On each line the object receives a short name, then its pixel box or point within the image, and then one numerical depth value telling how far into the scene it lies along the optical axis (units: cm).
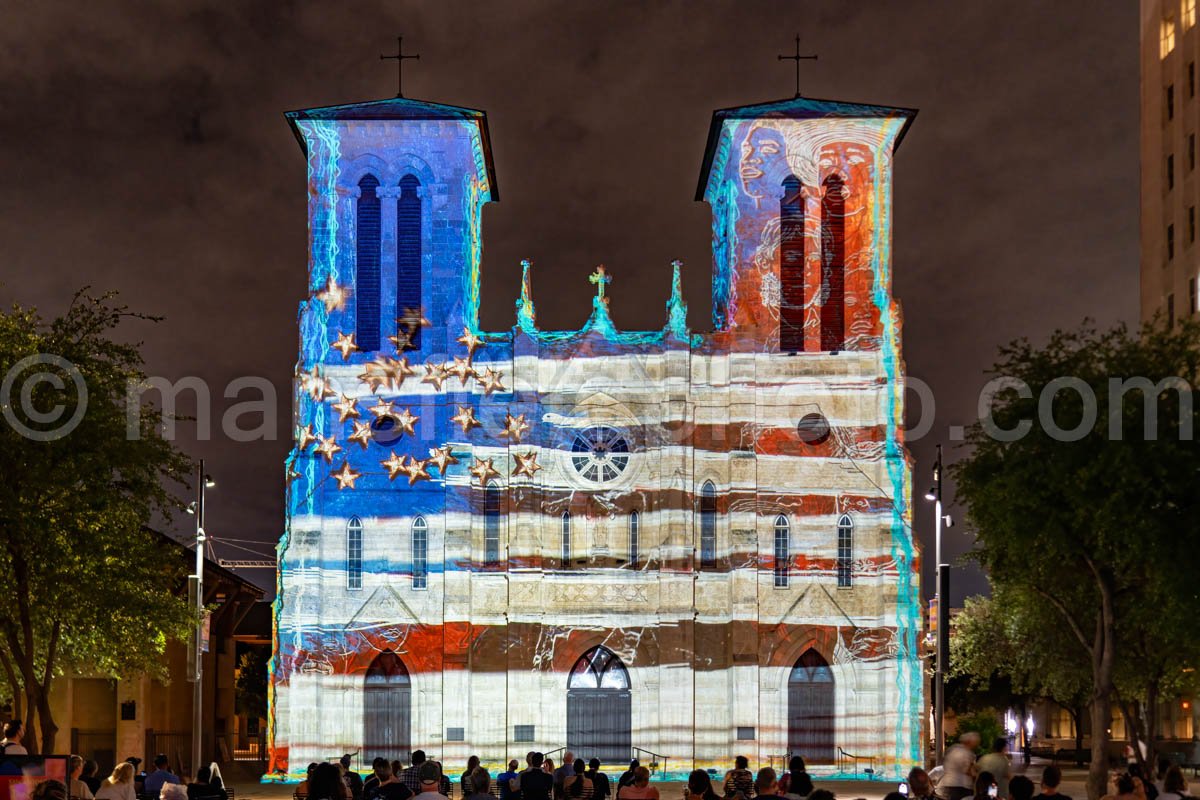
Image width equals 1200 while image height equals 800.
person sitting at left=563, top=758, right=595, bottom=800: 2314
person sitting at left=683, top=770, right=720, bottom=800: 1620
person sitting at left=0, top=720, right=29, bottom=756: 2084
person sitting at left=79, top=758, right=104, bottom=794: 2184
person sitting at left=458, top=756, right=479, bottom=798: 2329
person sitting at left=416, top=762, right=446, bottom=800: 1595
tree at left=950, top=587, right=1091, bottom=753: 3841
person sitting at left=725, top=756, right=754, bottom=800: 2348
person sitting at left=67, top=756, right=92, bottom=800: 1809
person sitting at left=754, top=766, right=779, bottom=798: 1501
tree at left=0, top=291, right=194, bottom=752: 2853
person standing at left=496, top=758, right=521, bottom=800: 2385
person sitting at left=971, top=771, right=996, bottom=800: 1556
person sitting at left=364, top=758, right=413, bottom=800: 1723
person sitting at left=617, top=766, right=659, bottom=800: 1694
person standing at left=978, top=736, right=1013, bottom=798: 2061
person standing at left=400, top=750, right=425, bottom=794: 2422
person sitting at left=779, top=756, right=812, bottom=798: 2010
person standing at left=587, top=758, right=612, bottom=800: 2334
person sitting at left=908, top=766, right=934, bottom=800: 1599
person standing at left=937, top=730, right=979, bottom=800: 2023
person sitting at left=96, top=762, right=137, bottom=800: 1872
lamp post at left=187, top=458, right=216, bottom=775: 3506
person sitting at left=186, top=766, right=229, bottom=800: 1996
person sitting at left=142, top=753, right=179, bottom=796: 2245
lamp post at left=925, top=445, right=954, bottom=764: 3619
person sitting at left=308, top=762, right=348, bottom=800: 1817
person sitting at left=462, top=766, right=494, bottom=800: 1768
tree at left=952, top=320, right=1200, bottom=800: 2989
